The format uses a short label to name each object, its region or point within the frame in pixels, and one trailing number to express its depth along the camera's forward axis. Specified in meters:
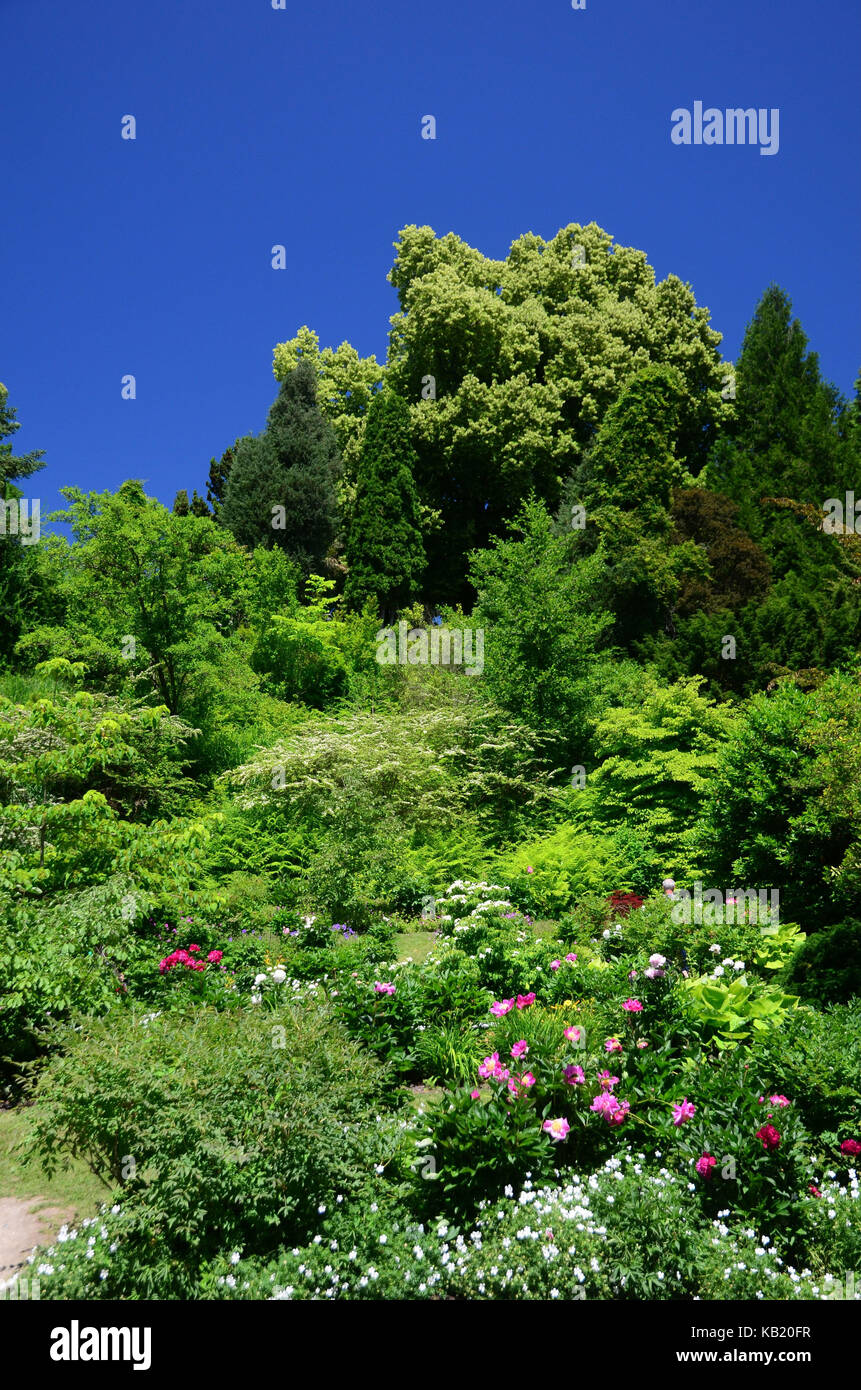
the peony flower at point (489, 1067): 4.17
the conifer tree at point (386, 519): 22.06
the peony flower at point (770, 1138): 3.66
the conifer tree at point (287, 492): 22.95
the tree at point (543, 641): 12.70
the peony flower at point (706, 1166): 3.68
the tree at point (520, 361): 23.16
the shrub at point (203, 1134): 3.36
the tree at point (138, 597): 11.97
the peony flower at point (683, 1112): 4.08
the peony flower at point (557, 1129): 3.89
